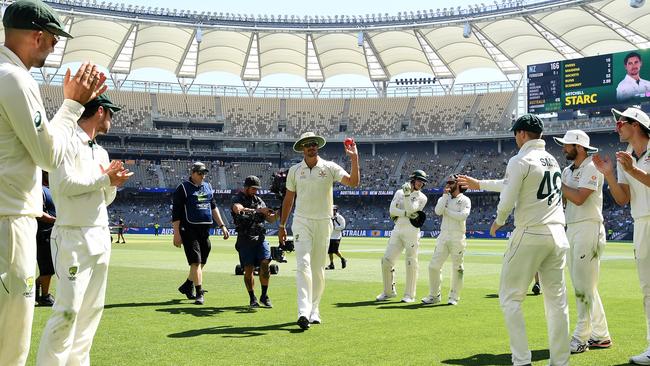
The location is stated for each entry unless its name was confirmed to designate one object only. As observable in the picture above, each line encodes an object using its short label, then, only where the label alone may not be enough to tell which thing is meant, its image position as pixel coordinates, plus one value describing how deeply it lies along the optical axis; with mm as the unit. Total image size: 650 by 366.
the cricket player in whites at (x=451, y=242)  10891
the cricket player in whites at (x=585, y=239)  7047
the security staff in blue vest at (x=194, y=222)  10930
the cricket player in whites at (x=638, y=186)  6387
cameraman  10484
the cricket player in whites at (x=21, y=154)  3402
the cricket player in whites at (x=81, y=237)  4703
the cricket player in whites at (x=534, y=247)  5871
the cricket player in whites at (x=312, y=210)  8656
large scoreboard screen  46219
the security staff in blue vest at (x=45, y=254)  10188
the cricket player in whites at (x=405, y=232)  11461
